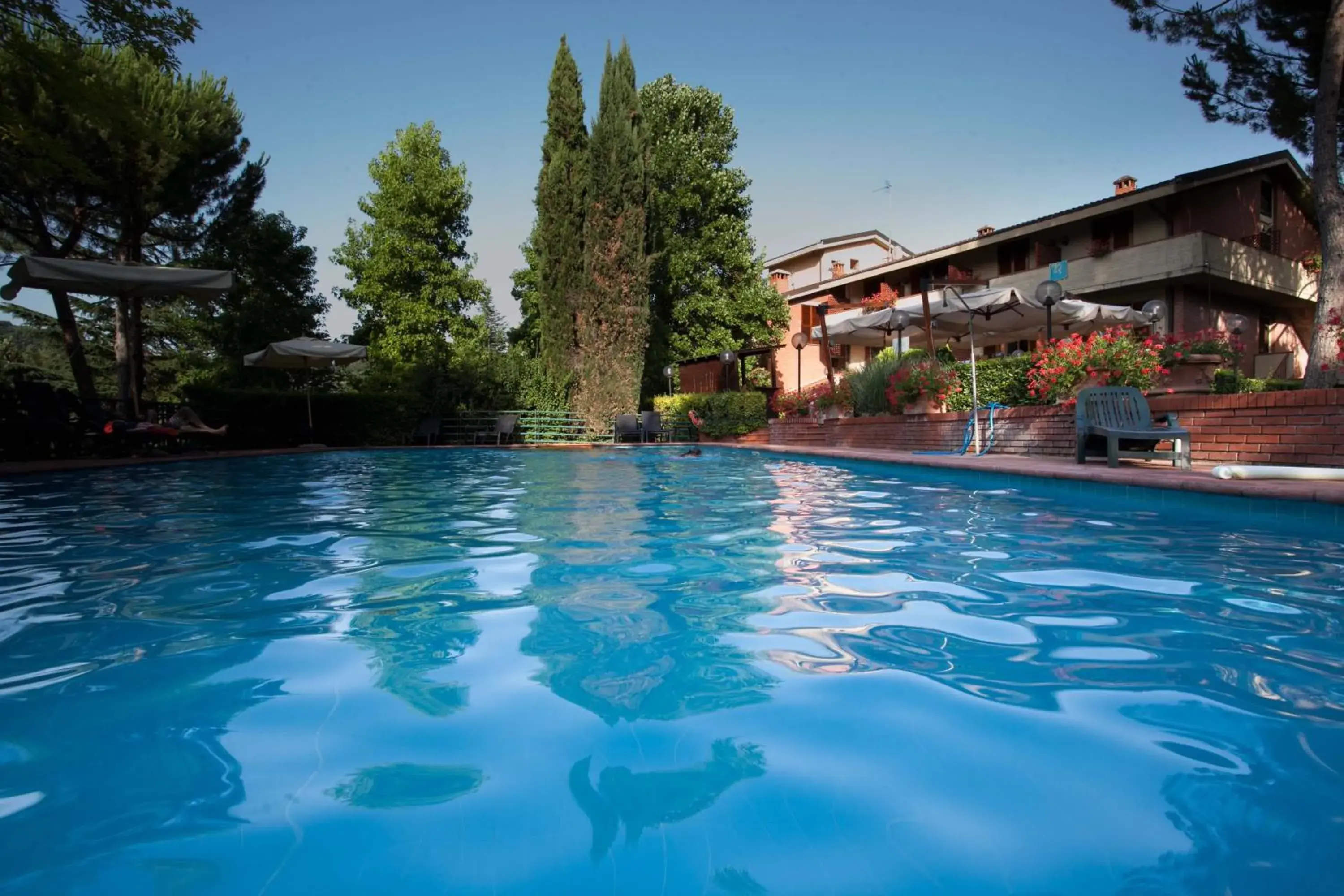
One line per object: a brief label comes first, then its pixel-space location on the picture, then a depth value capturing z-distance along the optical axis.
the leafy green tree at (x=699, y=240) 23.55
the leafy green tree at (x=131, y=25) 7.76
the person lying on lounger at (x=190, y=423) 10.98
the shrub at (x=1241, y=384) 9.92
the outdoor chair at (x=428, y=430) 16.53
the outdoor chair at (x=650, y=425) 18.02
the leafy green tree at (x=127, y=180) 12.06
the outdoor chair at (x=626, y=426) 18.31
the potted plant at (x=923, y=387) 10.62
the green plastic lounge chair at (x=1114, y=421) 6.98
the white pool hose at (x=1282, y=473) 4.98
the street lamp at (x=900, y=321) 11.41
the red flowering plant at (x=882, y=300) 21.84
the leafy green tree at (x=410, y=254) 24.31
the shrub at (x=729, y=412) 17.77
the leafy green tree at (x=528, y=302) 24.73
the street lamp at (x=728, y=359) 19.44
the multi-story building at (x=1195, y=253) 16.25
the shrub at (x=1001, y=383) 10.16
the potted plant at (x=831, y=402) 13.07
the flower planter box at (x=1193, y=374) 8.23
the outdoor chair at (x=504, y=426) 16.89
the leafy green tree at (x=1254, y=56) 10.19
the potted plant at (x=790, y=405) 14.84
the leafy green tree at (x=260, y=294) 20.12
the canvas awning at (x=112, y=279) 8.52
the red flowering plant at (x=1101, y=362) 7.82
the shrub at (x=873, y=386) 11.94
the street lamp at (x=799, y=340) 17.61
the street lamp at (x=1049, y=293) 9.06
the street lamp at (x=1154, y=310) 10.23
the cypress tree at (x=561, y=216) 19.08
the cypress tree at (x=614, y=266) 18.80
